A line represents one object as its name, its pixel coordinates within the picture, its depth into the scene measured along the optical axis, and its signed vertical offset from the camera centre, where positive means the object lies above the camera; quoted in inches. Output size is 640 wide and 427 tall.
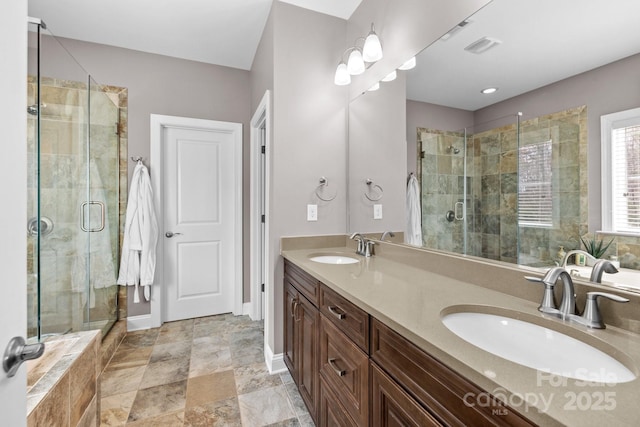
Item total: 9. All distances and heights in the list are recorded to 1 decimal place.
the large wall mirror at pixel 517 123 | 34.5 +13.9
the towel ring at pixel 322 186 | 86.4 +8.3
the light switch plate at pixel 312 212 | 85.1 +0.3
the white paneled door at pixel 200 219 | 114.3 -2.1
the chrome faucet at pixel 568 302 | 30.4 -10.3
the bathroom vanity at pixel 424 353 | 20.4 -12.8
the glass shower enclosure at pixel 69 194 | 60.4 +5.7
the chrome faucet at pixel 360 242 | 78.6 -8.0
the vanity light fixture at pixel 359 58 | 72.1 +41.0
